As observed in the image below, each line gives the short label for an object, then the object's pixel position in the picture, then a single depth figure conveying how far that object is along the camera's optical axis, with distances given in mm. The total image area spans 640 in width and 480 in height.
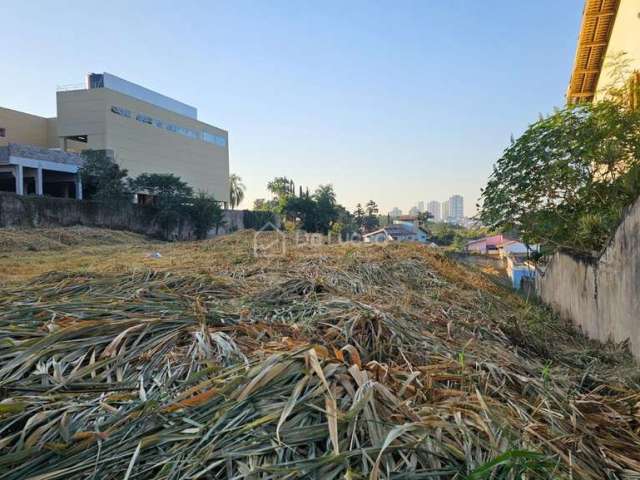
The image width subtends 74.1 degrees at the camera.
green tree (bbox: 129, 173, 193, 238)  20000
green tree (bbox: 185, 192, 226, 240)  21141
